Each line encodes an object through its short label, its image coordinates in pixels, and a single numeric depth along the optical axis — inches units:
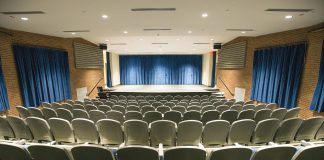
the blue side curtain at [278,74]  236.8
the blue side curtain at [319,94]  195.1
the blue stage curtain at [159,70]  709.9
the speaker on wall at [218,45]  419.6
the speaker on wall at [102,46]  424.0
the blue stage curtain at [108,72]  553.0
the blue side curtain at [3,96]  211.2
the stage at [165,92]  405.6
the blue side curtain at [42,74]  248.6
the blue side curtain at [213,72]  498.5
